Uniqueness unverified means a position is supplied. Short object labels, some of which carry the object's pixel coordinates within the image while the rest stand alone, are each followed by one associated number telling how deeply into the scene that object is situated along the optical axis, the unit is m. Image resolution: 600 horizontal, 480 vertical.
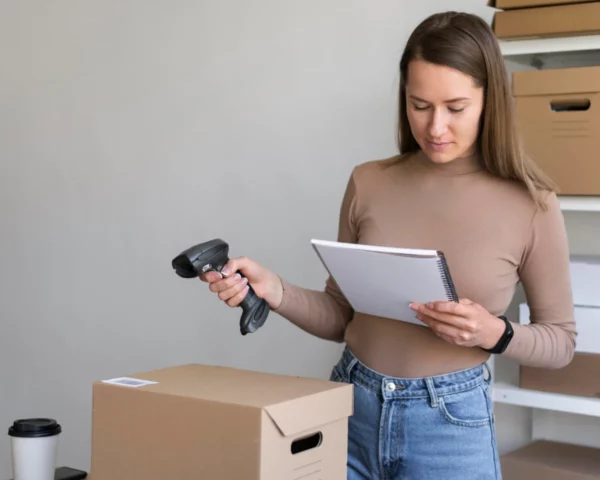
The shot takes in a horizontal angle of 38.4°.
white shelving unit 1.61
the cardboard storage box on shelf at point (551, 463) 1.72
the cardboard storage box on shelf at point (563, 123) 1.55
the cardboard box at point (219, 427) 1.07
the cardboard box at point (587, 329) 1.64
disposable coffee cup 1.50
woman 1.28
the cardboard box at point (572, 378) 1.65
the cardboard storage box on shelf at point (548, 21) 1.55
